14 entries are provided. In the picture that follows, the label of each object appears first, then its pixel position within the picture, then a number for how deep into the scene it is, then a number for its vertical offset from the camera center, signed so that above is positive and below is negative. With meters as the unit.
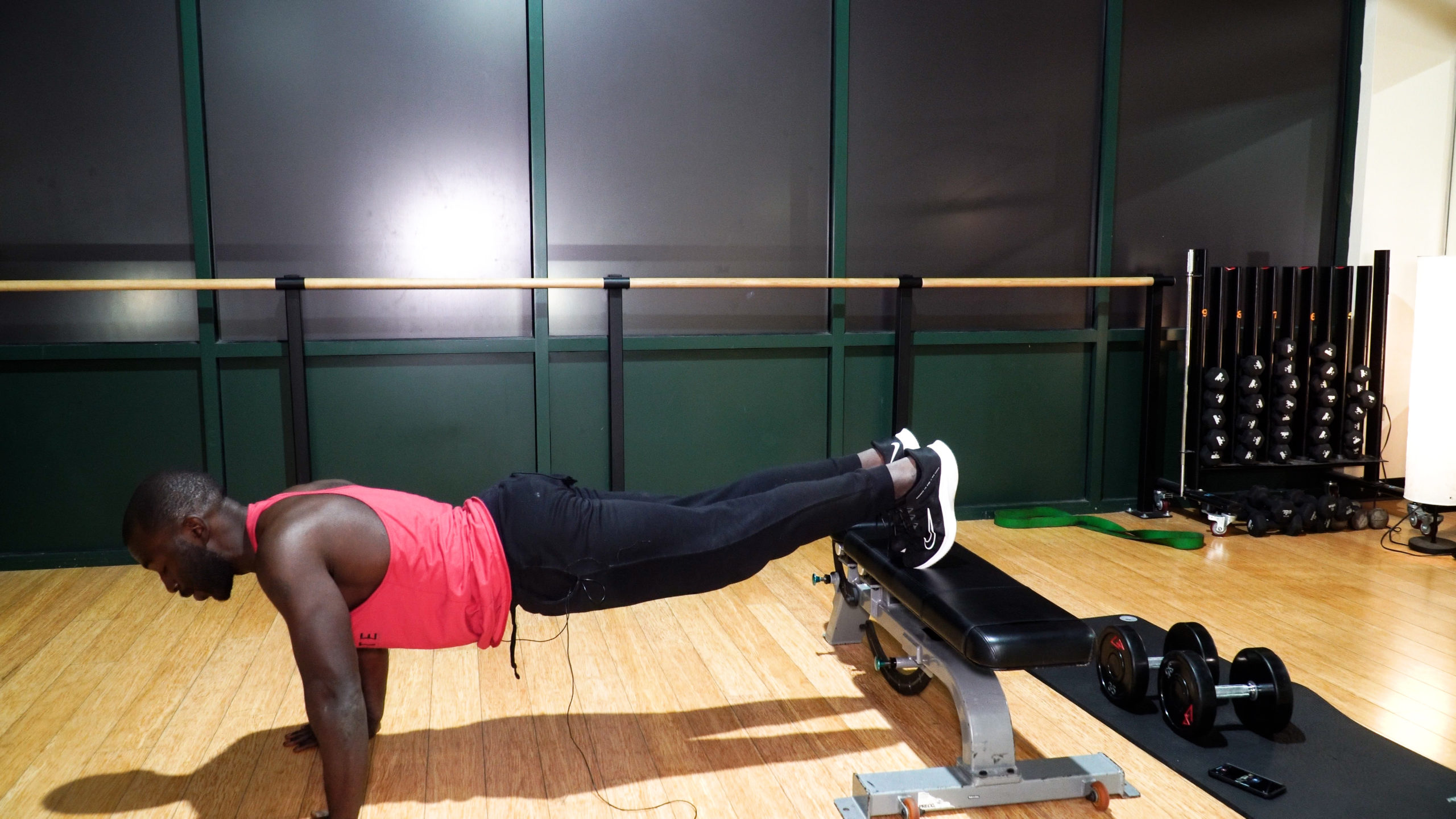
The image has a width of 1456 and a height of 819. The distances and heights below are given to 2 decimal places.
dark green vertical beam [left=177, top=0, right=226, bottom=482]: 3.38 +0.32
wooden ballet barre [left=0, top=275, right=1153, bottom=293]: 3.06 +0.08
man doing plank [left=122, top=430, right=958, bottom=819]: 1.51 -0.42
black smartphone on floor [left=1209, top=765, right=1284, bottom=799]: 1.88 -0.89
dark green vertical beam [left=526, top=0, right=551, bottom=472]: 3.62 +0.38
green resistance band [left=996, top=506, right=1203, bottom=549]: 3.79 -0.84
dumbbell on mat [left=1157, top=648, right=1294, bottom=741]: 2.03 -0.79
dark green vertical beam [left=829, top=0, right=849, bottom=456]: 3.86 +0.39
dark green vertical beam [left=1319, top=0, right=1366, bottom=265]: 4.31 +0.79
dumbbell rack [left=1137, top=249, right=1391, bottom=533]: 4.02 -0.22
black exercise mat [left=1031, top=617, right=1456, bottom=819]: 1.83 -0.90
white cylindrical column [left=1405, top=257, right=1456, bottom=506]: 3.44 -0.27
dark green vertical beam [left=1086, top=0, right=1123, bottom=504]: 4.09 +0.45
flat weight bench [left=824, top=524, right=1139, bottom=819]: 1.78 -0.71
